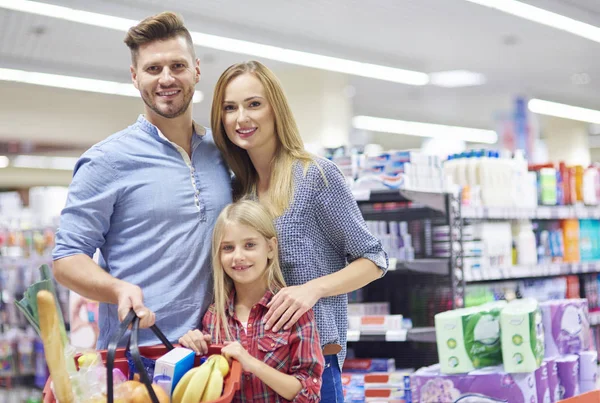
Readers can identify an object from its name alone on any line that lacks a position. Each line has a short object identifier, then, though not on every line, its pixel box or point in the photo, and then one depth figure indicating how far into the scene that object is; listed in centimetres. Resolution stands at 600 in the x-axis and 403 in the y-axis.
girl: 195
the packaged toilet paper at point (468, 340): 335
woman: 218
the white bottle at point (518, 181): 539
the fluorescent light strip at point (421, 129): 1656
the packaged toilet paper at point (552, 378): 356
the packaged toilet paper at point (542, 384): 339
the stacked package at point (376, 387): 403
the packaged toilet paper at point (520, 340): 318
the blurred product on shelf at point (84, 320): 512
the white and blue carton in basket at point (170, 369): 167
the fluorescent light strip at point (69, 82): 1087
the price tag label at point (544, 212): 568
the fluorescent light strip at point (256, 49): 765
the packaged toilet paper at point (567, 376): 367
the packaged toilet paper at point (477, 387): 322
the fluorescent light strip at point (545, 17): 788
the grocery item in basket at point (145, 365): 184
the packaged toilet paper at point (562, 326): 378
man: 209
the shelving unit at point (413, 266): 414
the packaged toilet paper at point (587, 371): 378
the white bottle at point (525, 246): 556
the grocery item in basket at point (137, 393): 161
